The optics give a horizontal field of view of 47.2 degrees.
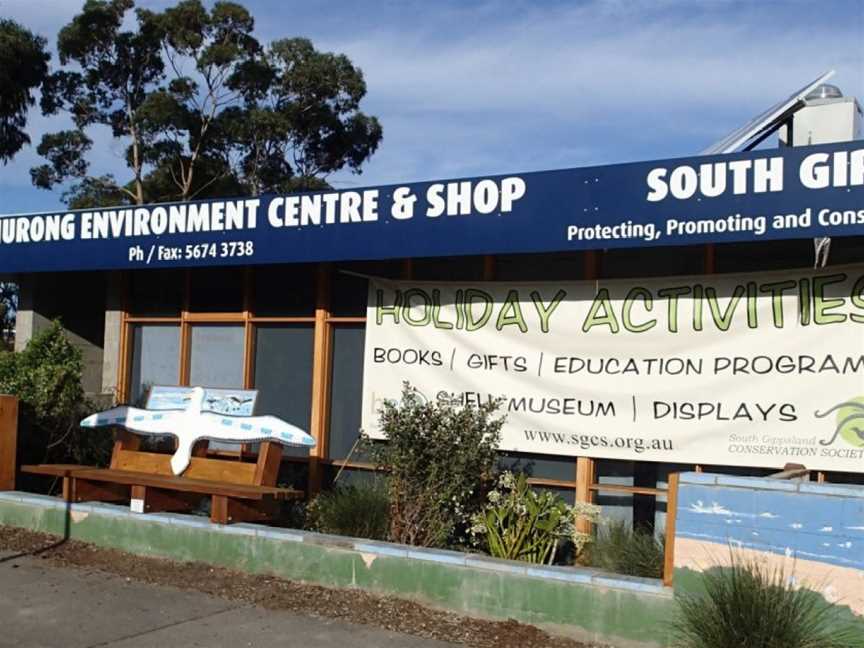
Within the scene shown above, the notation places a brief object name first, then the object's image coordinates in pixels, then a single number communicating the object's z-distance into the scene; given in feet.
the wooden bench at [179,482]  26.96
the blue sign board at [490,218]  22.54
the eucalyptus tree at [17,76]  103.30
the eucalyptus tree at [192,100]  111.34
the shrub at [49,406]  34.60
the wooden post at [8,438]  31.55
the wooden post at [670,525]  20.43
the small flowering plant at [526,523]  25.08
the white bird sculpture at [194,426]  28.09
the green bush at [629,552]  23.25
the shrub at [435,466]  25.61
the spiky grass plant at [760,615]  17.75
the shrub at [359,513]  26.68
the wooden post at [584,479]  27.89
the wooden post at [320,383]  32.89
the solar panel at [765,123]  28.56
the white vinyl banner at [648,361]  24.49
